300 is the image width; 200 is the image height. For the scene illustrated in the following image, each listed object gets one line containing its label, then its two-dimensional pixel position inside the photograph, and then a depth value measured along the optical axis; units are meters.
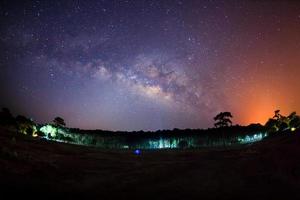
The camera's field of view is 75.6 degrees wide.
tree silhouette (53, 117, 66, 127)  60.32
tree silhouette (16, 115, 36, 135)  46.76
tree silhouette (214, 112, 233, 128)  59.95
